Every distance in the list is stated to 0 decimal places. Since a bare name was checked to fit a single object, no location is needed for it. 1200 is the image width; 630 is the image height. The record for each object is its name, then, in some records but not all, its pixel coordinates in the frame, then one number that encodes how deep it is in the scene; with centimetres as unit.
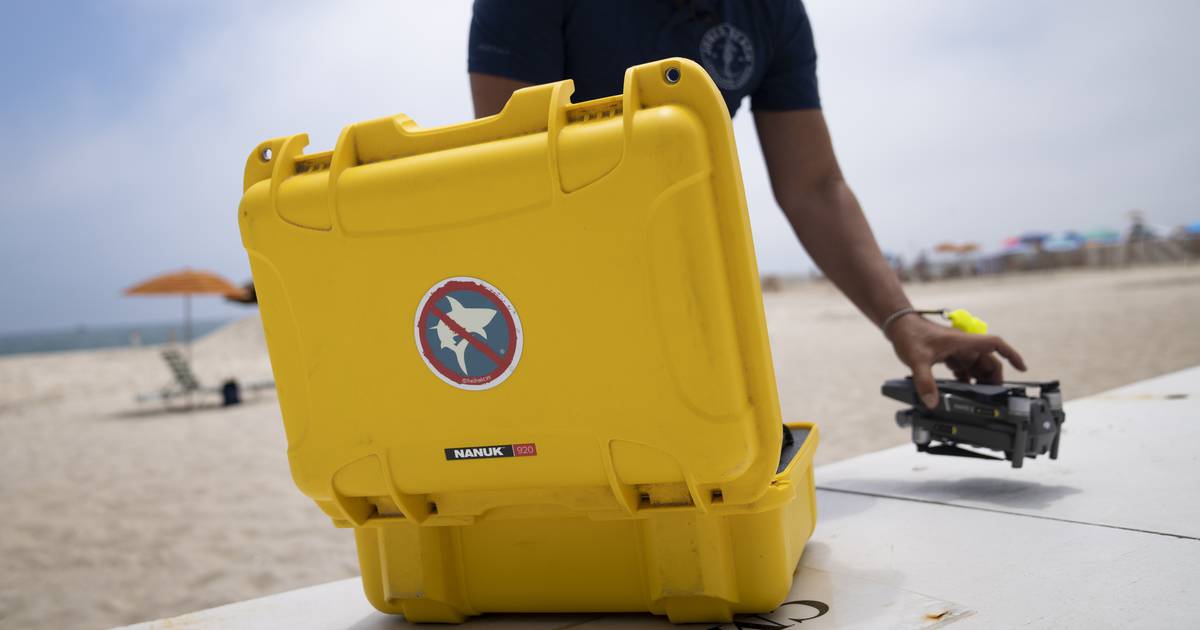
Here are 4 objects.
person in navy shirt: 169
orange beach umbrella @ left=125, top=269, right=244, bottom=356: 1345
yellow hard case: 92
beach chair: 1172
